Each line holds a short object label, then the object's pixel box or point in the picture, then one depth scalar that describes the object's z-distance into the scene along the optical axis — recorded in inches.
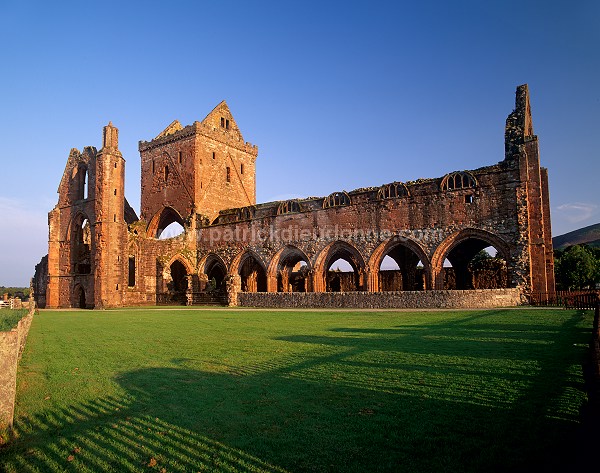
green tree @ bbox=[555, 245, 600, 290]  1561.3
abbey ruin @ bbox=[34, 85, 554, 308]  943.7
